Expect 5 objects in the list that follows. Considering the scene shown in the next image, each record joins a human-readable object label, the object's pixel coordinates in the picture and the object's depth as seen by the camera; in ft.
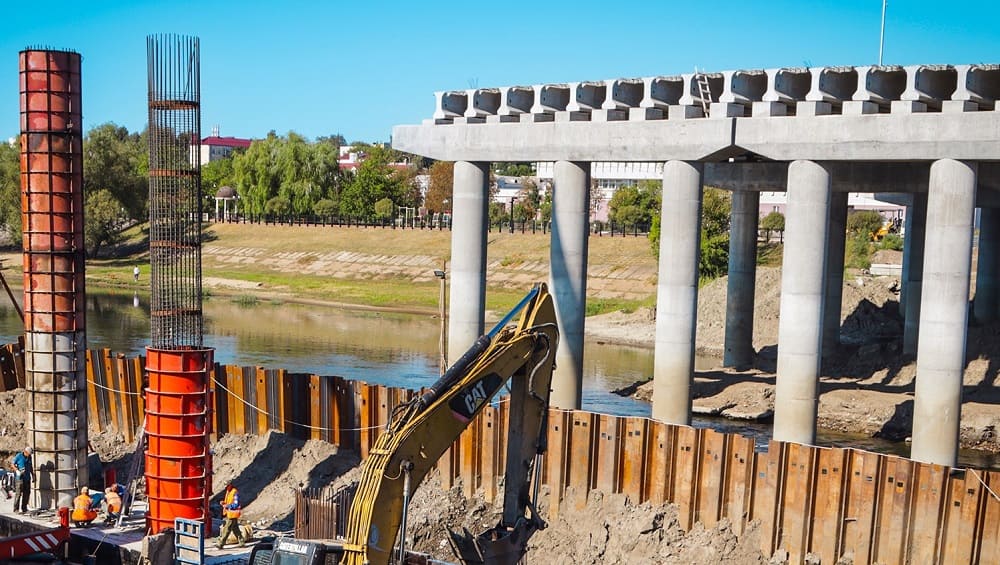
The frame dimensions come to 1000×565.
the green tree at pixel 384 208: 400.20
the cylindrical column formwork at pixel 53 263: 81.46
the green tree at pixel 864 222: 315.78
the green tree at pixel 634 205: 343.26
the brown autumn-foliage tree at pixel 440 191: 424.05
